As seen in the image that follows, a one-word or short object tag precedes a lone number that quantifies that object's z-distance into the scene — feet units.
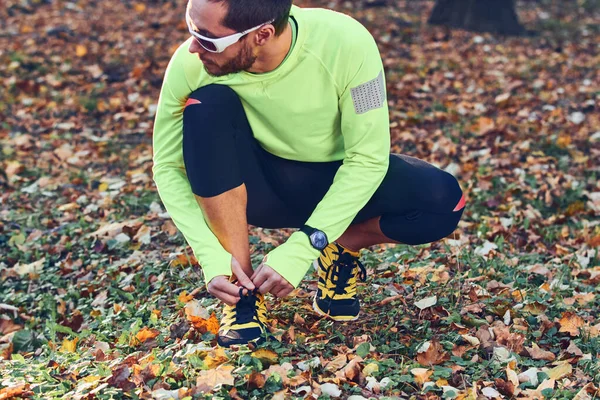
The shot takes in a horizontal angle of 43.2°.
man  8.70
